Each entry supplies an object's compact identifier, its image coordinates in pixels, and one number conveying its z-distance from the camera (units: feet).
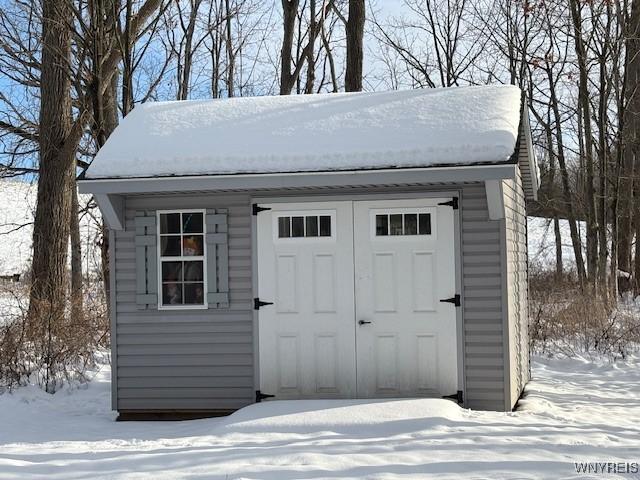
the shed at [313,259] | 26.03
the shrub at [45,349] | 32.17
